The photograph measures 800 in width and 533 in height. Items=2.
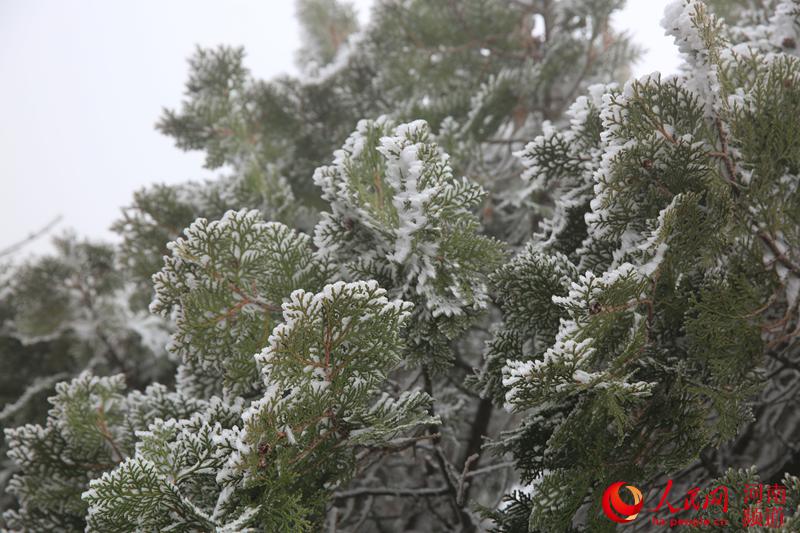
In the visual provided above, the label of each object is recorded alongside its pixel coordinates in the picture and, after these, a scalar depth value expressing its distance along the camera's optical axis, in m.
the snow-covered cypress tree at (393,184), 1.76
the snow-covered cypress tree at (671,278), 1.71
